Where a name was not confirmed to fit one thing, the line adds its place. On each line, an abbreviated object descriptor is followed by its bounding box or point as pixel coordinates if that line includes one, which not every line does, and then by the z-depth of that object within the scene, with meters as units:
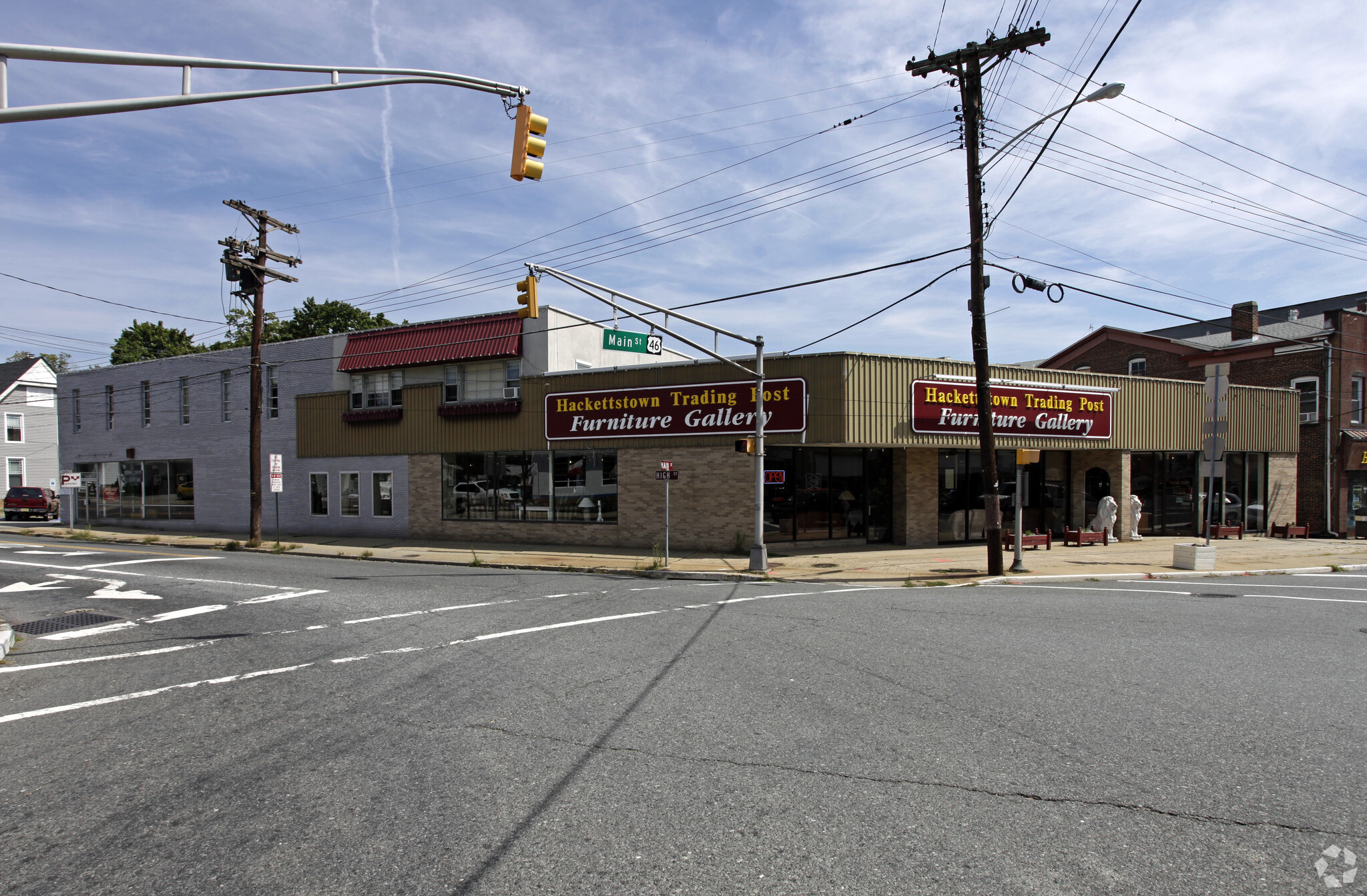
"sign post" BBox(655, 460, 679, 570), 19.12
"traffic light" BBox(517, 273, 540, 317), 13.20
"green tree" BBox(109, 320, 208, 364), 63.75
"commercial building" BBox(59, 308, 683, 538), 26.84
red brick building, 30.52
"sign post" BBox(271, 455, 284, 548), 24.58
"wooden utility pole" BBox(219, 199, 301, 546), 25.86
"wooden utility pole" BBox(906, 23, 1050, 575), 17.17
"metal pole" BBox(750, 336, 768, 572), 18.23
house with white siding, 51.16
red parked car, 42.12
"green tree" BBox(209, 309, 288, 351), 59.31
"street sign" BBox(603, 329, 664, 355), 16.22
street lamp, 13.48
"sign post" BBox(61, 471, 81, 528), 32.66
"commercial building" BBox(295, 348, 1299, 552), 22.05
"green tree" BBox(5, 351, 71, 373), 75.19
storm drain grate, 11.11
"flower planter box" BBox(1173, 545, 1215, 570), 18.89
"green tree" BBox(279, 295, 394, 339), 57.44
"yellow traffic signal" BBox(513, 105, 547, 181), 9.14
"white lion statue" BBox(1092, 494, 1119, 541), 25.28
